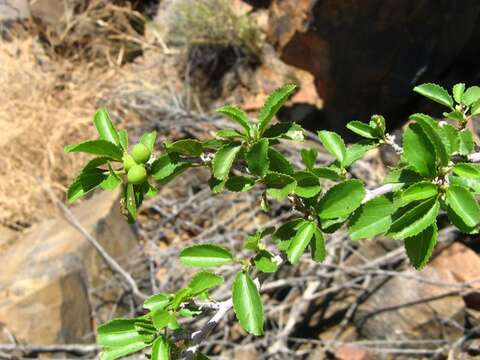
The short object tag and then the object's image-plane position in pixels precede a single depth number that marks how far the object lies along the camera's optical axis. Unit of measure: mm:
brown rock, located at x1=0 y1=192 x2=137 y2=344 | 883
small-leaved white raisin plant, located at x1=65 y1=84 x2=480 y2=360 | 282
